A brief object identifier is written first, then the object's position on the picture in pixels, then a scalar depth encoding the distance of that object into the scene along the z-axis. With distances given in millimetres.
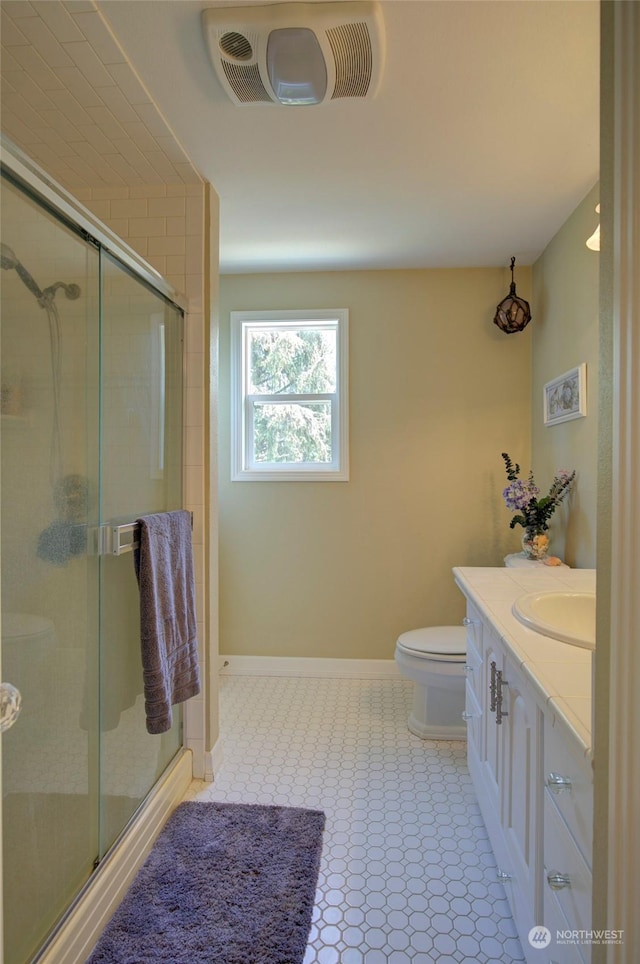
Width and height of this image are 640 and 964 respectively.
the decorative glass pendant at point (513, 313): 2857
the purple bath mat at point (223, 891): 1344
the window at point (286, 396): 3197
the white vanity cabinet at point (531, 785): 890
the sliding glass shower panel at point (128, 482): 1547
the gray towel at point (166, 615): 1581
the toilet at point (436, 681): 2350
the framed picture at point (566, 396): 2250
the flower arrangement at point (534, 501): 2465
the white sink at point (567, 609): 1561
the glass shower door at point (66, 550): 1145
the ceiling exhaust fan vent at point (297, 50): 1328
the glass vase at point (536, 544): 2521
